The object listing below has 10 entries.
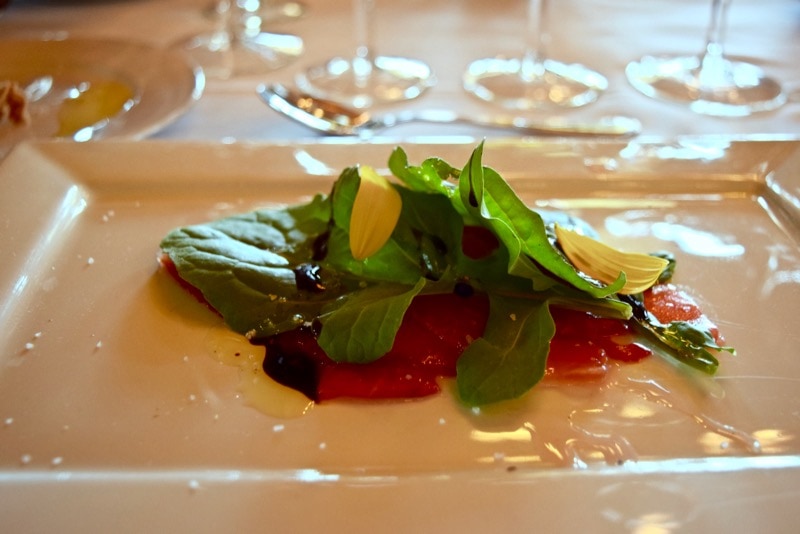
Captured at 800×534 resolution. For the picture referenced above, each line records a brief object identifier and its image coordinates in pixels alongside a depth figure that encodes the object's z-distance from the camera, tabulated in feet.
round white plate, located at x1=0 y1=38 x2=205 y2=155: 1.15
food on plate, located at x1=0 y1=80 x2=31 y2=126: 1.17
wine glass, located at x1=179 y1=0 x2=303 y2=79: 1.42
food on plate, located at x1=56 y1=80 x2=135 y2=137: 1.19
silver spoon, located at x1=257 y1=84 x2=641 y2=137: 1.17
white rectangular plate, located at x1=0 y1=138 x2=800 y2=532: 0.60
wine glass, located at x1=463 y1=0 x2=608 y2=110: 1.30
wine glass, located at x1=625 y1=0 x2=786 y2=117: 1.28
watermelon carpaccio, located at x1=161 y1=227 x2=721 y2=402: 0.72
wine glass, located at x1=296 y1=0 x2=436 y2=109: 1.31
